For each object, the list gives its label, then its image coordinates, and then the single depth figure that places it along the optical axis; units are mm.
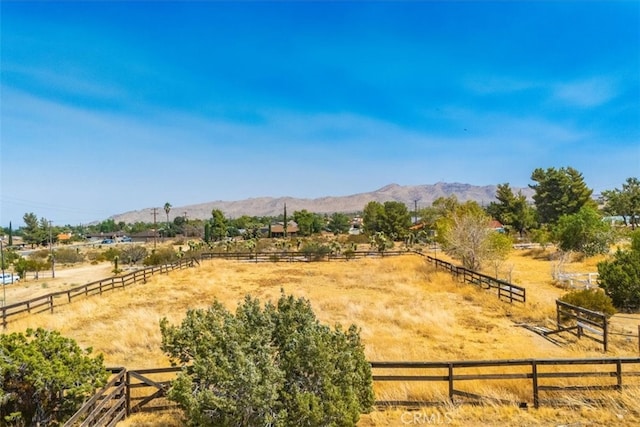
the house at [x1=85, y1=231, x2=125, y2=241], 137500
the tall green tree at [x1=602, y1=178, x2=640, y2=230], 58844
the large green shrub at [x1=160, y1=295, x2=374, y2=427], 5398
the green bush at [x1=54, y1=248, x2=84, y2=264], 59438
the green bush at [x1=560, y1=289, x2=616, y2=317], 15117
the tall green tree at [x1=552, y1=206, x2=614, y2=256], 35562
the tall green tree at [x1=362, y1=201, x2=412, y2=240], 70312
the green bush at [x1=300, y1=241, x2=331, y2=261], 44969
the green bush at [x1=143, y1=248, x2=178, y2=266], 47194
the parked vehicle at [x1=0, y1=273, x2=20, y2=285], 38438
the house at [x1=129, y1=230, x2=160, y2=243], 114562
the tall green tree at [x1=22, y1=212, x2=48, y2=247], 95125
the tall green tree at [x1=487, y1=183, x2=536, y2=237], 62750
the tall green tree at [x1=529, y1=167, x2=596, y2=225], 56719
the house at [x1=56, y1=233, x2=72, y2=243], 113206
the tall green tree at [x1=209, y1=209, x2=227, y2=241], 86188
